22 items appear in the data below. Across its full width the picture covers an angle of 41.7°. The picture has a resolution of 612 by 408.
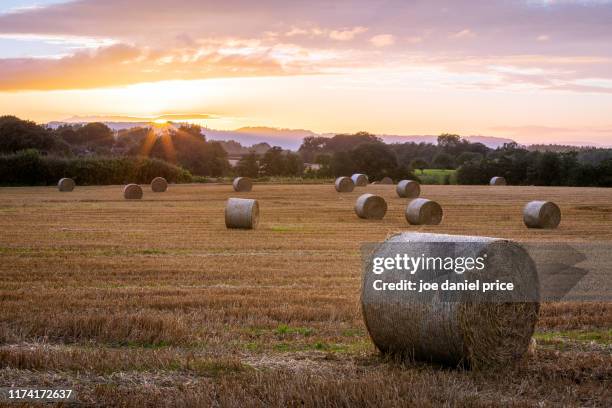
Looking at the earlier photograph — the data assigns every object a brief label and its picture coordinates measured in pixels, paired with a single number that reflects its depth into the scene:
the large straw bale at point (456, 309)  8.41
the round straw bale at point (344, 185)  51.91
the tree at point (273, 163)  76.94
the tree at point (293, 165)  77.25
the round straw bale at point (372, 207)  32.97
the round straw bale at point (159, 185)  53.06
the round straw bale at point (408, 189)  46.77
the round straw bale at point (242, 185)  52.75
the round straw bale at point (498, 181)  64.79
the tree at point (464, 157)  97.09
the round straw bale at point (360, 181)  58.88
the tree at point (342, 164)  78.19
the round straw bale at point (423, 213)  30.09
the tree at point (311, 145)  128.75
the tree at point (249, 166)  76.75
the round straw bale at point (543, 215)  29.05
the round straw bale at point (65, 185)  53.00
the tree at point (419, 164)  95.69
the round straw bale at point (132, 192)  45.74
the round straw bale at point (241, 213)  27.69
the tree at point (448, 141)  111.97
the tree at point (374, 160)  77.62
